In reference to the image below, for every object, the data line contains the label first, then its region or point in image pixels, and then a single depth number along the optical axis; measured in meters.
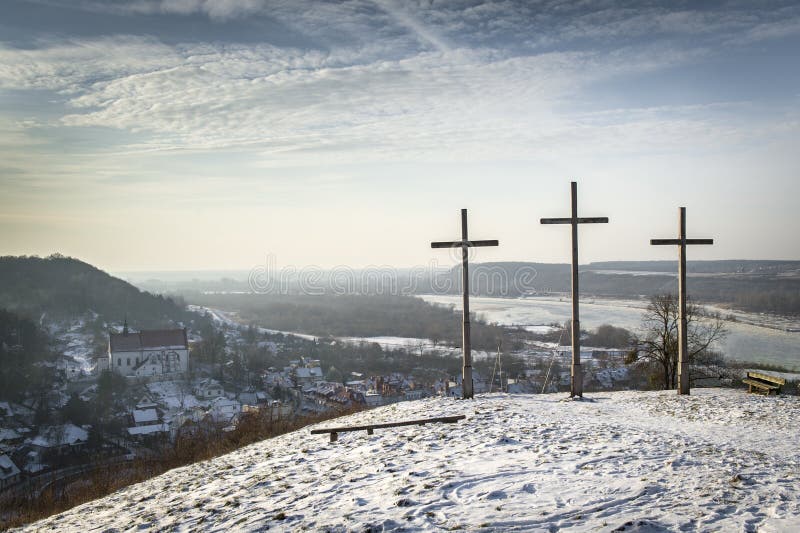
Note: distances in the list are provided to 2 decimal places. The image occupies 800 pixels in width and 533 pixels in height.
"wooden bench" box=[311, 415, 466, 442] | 10.97
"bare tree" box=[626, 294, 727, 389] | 20.08
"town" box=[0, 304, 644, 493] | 35.16
